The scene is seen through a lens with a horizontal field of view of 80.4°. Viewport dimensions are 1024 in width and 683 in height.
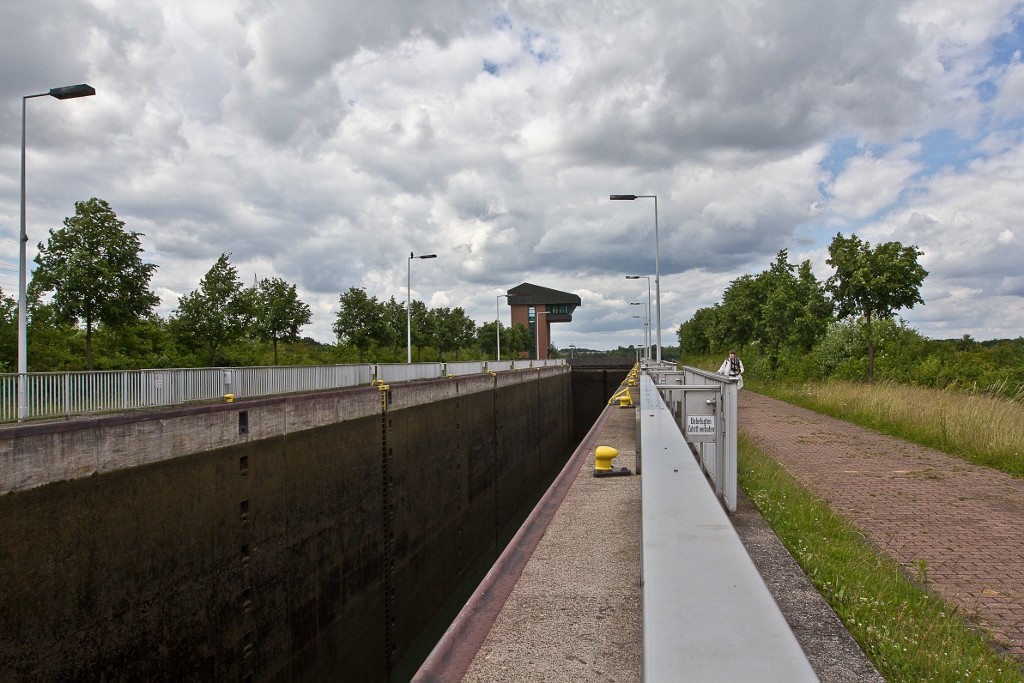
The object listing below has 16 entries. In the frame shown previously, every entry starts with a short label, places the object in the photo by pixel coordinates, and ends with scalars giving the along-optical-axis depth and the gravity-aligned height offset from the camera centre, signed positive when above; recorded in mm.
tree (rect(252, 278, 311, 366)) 26516 +1911
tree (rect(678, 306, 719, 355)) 56906 +1813
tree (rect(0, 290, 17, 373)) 20531 +794
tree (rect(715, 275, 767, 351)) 36281 +2306
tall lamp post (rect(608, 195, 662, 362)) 22500 +2903
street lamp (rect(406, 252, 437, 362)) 28672 +3693
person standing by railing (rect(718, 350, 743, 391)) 14830 -542
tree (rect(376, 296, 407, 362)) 32281 +1605
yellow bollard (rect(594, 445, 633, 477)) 6695 -1294
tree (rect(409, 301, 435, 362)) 41959 +1939
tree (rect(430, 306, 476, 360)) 45156 +1682
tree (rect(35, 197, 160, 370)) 15461 +2308
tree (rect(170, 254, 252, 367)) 22969 +1694
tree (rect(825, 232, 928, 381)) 19828 +2180
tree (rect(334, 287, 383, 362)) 31016 +1810
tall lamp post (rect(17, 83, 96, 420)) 10227 +1430
